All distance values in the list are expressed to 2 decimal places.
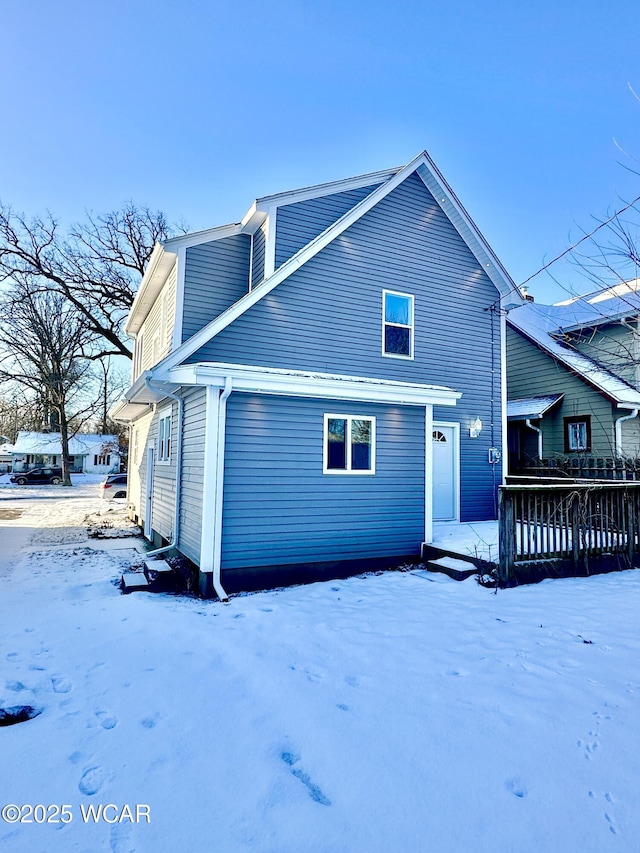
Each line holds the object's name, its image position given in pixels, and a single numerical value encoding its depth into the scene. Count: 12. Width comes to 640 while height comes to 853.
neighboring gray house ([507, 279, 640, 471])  13.37
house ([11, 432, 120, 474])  47.84
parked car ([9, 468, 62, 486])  37.19
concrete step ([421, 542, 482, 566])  7.69
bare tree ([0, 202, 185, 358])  24.42
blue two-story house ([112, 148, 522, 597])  7.27
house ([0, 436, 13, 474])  50.59
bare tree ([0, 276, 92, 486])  29.45
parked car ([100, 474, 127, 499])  21.47
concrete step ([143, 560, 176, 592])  7.32
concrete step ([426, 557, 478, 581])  7.34
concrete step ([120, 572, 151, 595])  7.09
